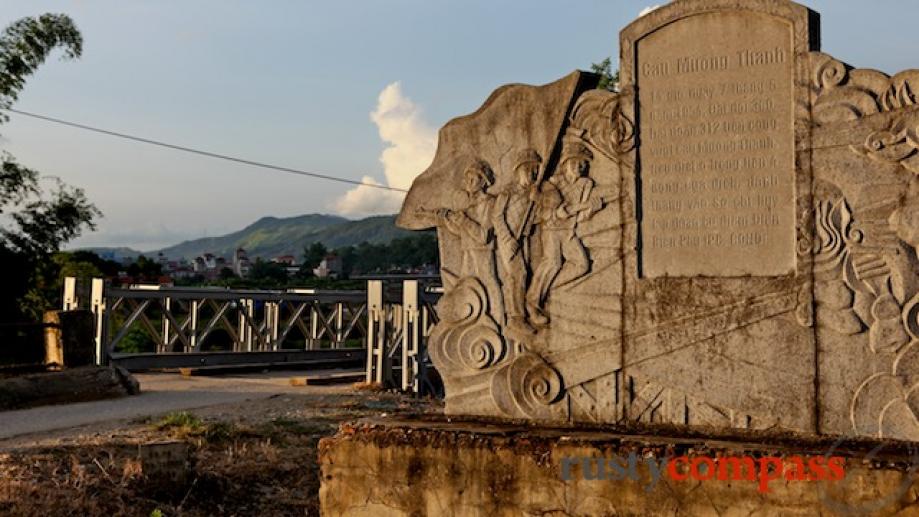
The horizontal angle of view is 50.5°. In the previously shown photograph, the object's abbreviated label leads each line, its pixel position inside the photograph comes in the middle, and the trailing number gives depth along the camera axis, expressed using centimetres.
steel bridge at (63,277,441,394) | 1585
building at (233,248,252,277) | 13345
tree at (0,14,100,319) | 2119
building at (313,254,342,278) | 10387
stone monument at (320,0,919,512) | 577
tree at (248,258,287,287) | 8044
